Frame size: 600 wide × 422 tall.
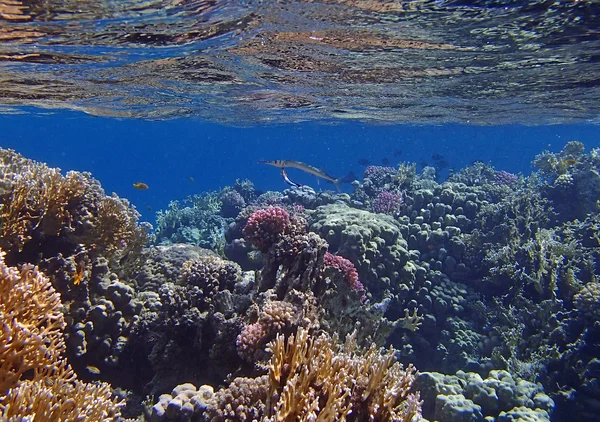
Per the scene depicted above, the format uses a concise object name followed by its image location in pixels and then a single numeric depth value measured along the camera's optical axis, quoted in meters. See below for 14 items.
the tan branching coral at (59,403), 2.94
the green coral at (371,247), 10.69
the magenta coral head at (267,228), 7.10
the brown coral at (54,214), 5.82
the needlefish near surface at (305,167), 11.07
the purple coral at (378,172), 20.39
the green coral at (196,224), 17.23
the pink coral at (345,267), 7.57
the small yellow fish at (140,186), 13.91
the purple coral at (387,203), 15.96
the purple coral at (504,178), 20.92
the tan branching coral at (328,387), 3.16
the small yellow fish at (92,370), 6.14
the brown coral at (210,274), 6.80
